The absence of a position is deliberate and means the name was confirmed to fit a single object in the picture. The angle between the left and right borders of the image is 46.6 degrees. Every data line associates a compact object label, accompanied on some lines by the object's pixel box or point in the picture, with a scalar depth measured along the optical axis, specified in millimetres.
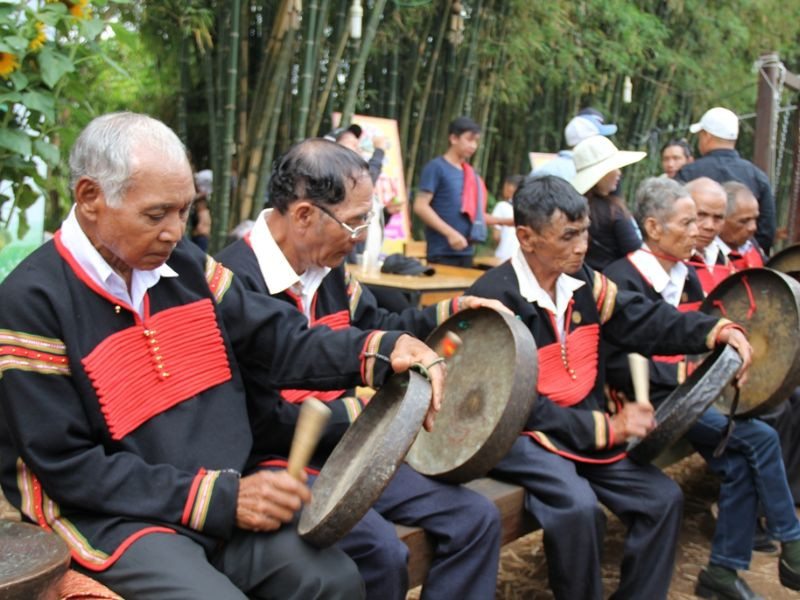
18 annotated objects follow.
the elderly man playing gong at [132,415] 1992
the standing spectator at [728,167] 6051
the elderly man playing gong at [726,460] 3717
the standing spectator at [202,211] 7266
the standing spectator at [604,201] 4785
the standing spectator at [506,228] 8791
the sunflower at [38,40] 3812
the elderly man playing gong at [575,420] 3025
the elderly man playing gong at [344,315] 2566
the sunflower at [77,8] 3828
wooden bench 2703
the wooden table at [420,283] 5180
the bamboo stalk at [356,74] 6796
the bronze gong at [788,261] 4637
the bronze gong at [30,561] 1671
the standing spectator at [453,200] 6781
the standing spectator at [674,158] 8125
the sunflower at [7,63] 3752
